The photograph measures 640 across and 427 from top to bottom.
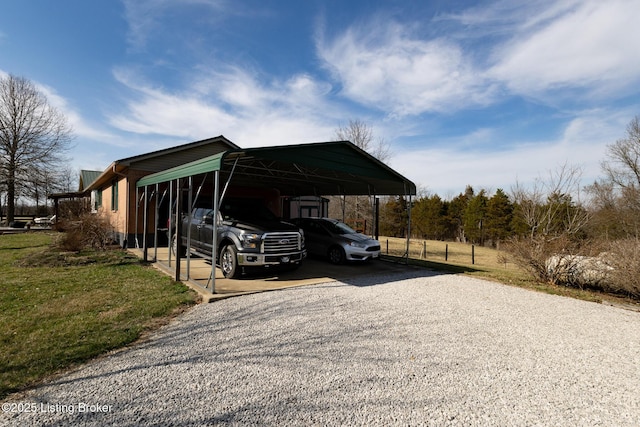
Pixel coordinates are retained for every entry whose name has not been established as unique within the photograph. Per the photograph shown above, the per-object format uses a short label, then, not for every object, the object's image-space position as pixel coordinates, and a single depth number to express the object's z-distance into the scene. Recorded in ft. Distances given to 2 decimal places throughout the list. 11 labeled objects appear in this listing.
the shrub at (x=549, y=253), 25.34
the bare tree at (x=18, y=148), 91.56
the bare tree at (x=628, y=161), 78.79
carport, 23.41
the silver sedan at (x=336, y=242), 33.65
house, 42.24
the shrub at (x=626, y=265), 21.40
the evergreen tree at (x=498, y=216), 96.22
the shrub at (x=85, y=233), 39.27
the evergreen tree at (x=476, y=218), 103.35
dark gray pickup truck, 24.56
